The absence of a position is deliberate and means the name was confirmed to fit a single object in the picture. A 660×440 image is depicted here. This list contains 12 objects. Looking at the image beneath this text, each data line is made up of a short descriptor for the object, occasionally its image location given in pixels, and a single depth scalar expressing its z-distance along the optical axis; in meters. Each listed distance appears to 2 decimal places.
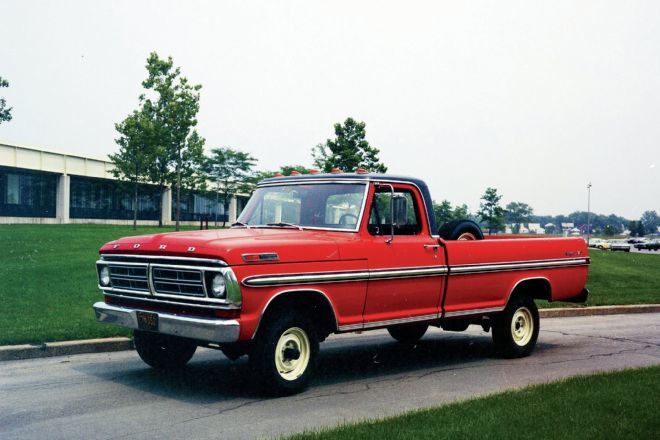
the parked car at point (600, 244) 75.16
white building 53.84
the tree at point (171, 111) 41.00
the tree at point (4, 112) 35.25
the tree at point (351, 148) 35.91
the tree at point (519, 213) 124.71
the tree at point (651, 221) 157.68
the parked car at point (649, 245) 78.75
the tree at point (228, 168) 54.28
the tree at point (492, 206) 62.88
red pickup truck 6.49
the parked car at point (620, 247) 70.56
